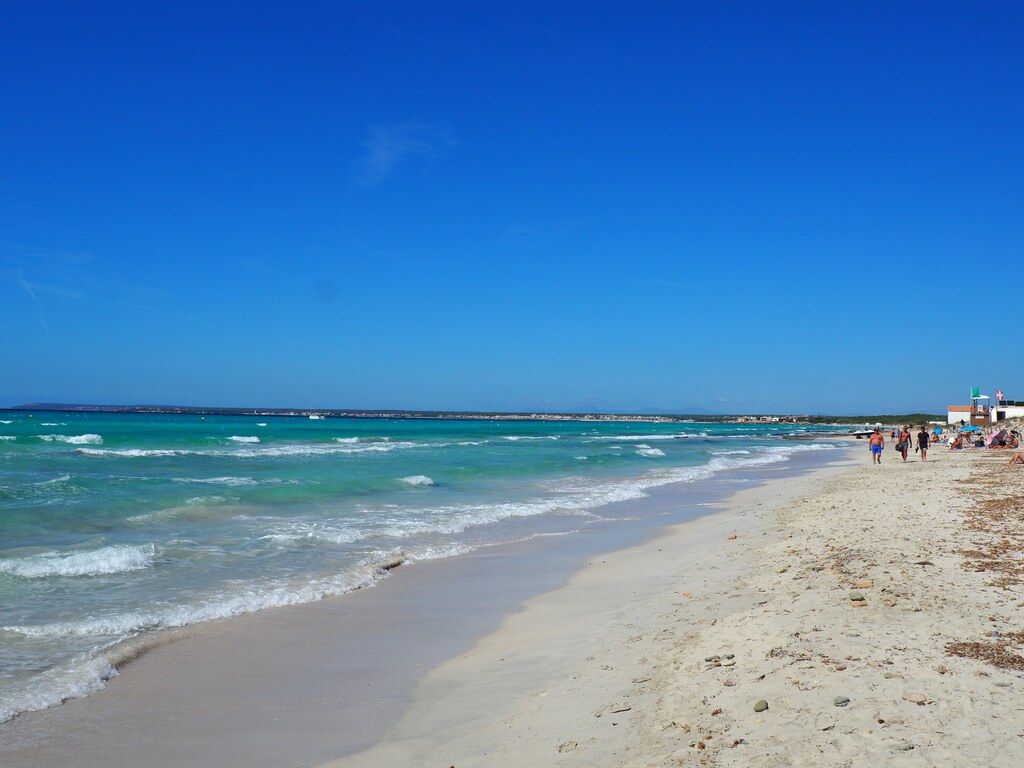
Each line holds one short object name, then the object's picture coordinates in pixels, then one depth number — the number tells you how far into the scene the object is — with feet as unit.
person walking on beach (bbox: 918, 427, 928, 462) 99.60
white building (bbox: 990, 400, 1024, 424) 221.87
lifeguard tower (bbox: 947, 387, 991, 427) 221.13
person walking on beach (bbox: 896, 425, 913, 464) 101.94
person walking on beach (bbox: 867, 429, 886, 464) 103.42
